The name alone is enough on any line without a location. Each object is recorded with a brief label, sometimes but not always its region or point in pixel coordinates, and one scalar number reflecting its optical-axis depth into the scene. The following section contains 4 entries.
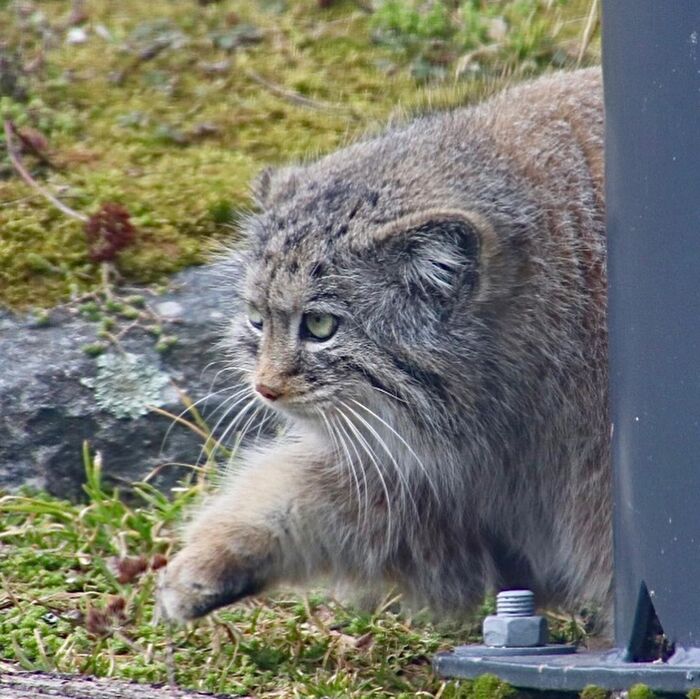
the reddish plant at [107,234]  10.77
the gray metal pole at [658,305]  6.28
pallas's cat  8.02
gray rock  10.14
